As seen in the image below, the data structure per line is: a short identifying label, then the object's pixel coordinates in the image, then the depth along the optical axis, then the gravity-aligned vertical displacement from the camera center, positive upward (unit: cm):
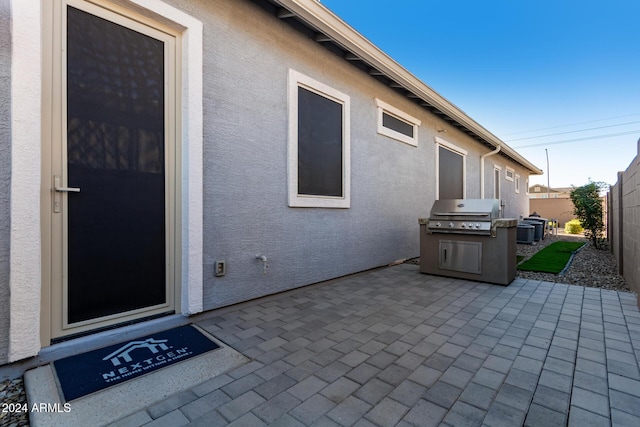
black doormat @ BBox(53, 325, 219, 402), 170 -97
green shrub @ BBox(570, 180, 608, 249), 860 +15
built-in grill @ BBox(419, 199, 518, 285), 409 -41
